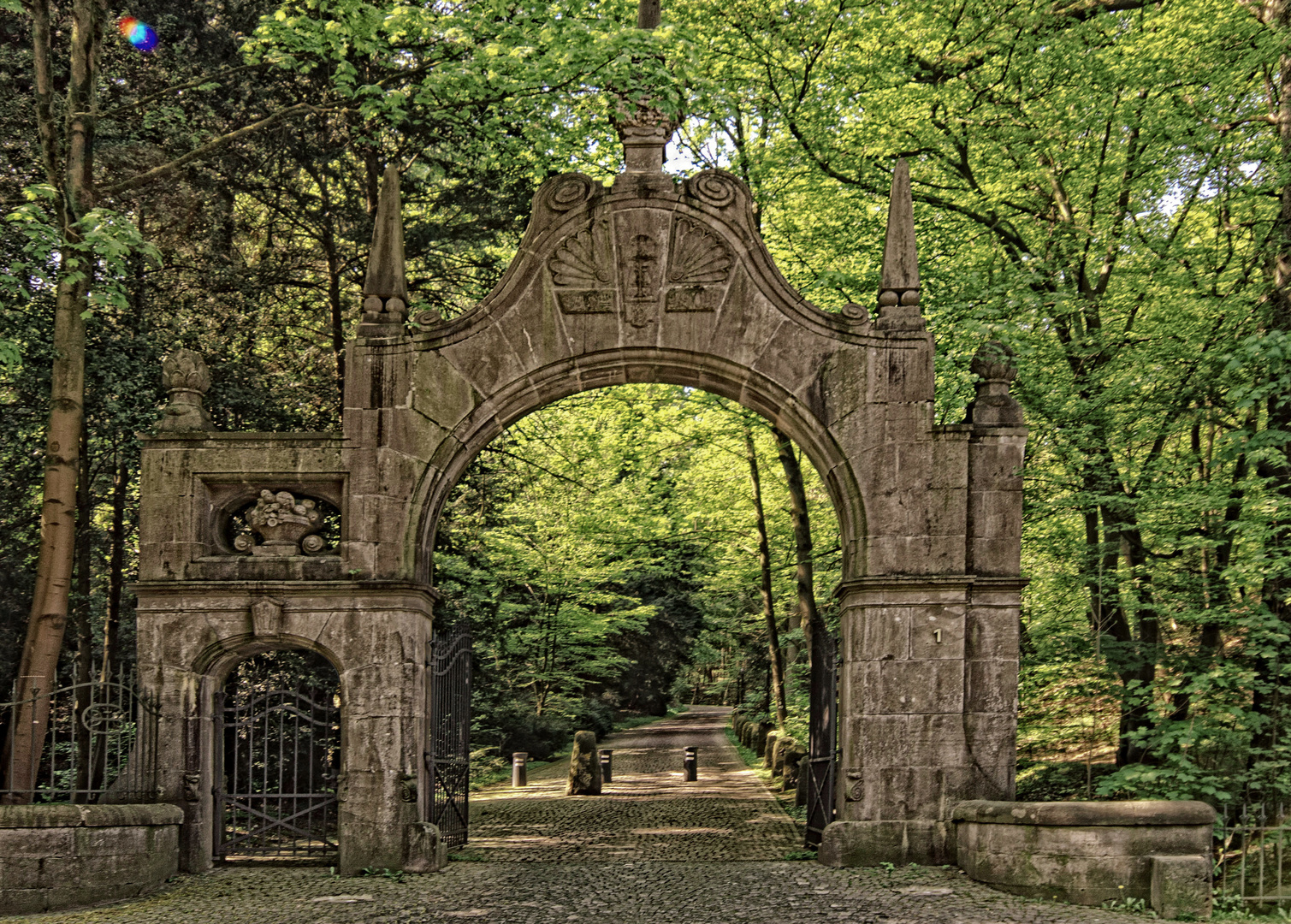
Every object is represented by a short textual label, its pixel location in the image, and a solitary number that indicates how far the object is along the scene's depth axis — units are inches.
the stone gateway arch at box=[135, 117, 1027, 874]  372.5
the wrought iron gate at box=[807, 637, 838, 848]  395.2
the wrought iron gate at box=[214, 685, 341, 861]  371.6
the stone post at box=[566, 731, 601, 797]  672.4
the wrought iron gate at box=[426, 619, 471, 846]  404.5
